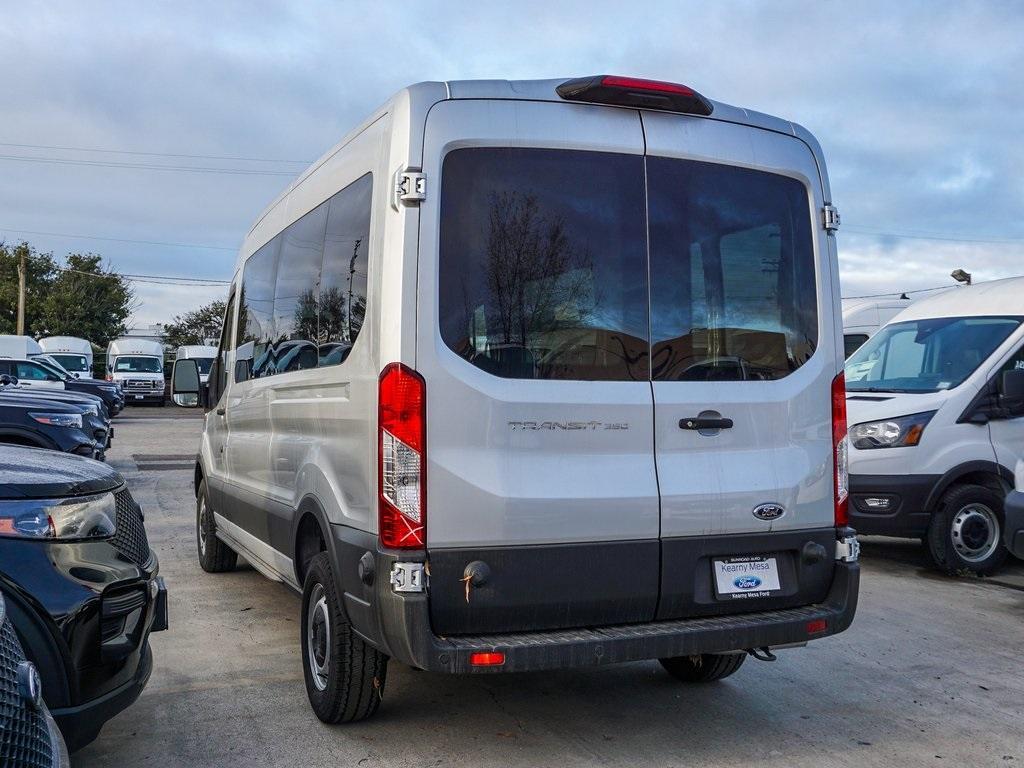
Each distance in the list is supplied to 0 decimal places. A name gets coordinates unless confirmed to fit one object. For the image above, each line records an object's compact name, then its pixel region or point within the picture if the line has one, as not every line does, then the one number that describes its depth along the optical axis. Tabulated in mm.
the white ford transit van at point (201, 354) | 40969
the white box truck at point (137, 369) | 38375
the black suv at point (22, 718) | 2092
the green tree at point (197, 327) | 69688
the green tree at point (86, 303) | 54219
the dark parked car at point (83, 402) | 11617
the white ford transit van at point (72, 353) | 35594
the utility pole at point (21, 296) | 49219
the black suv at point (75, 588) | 3449
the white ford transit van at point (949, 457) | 8000
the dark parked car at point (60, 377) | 23344
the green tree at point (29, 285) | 53000
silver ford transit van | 3885
